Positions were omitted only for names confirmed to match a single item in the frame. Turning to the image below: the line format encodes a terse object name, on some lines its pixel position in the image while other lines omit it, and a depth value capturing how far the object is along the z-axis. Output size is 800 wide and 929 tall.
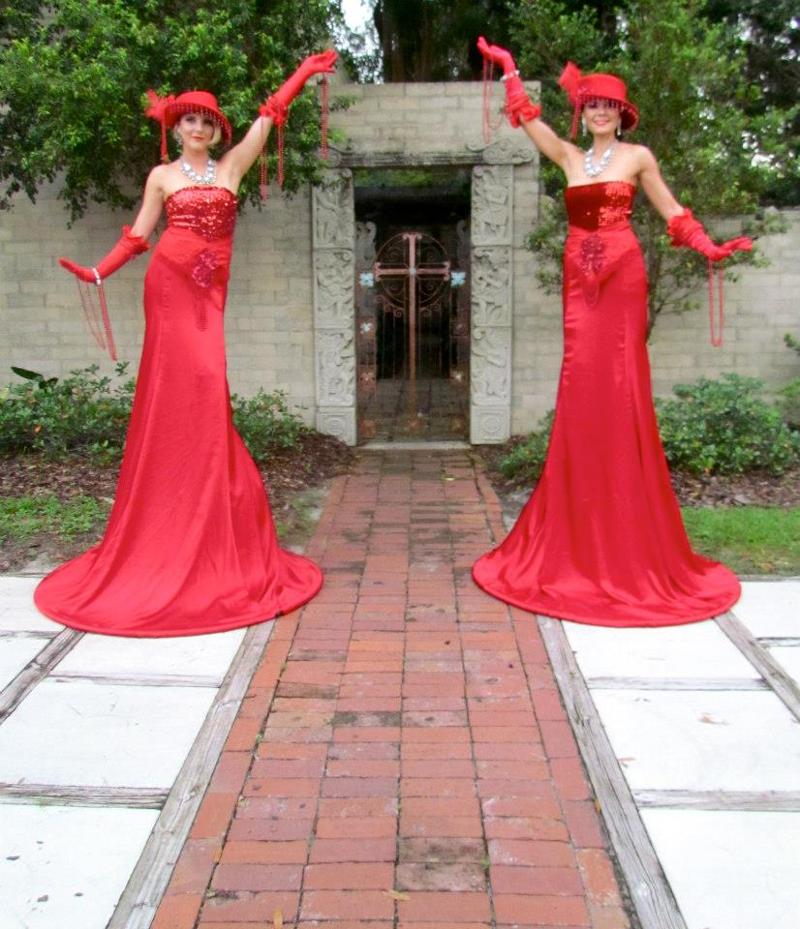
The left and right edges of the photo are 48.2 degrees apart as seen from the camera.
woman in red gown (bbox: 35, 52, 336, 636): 3.72
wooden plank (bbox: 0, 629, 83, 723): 3.02
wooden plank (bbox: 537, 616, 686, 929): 2.05
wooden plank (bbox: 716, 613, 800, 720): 3.06
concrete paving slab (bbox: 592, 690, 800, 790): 2.57
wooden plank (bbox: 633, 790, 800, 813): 2.42
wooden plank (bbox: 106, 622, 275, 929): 2.05
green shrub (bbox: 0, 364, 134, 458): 6.39
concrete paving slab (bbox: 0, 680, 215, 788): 2.59
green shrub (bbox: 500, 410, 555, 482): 6.18
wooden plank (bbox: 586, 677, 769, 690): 3.13
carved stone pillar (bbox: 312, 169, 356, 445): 7.08
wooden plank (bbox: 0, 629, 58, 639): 3.54
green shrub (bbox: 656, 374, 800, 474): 5.94
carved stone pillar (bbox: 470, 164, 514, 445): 7.04
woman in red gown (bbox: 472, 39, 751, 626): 3.74
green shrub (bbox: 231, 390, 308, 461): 6.58
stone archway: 7.03
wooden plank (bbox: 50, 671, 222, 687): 3.16
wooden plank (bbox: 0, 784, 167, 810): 2.45
